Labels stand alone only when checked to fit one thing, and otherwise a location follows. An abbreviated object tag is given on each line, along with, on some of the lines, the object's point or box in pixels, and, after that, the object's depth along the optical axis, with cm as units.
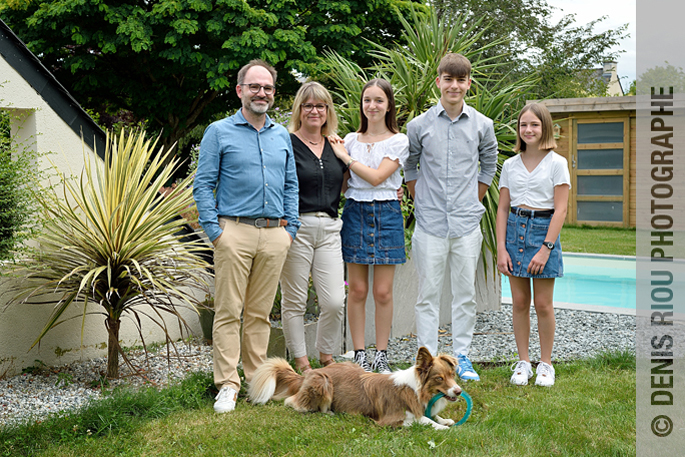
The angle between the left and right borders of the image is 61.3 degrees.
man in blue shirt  332
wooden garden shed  1470
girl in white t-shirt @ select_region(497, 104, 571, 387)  366
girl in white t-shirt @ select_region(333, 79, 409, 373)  374
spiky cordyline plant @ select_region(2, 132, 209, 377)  370
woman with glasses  368
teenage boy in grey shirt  378
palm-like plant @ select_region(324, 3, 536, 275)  560
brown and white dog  293
